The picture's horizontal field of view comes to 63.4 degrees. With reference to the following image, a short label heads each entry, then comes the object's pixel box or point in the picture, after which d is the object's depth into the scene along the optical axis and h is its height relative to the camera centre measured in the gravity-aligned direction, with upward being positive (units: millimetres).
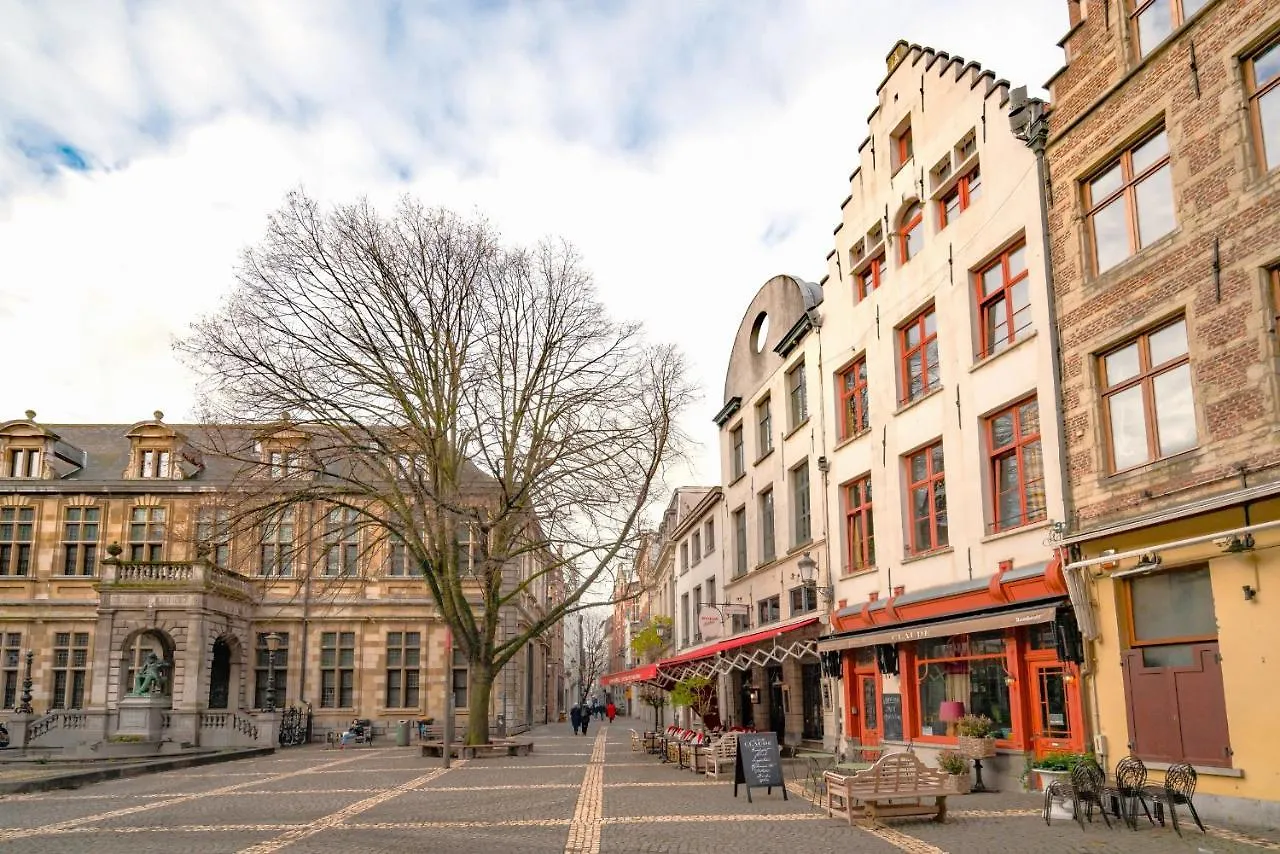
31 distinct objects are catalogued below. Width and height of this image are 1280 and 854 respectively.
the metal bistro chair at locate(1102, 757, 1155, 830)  11398 -1800
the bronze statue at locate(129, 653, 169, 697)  31188 -967
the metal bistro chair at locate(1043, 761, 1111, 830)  11906 -1844
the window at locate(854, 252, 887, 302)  22172 +7596
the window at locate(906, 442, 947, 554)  19125 +2428
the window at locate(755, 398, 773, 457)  29844 +5981
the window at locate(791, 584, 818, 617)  24828 +817
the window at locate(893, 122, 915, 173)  21422 +9899
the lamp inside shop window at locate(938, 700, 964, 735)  16859 -1297
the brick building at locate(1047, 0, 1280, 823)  11828 +3212
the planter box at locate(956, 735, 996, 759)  16094 -1798
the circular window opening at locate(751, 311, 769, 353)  31077 +9143
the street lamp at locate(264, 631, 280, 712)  33531 -825
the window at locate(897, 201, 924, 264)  20578 +7867
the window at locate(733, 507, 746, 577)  32781 +2932
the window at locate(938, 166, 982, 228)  18453 +7793
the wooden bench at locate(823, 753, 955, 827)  12484 -1871
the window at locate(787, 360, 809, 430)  26688 +6056
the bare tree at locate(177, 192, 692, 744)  24906 +5515
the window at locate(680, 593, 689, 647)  43781 +703
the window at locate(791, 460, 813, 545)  26438 +3224
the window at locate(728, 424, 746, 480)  33438 +5806
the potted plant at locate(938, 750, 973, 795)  14000 -1900
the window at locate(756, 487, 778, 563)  29469 +3015
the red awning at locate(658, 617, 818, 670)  22859 -117
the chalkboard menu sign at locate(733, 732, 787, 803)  15234 -1837
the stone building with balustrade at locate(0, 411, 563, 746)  39344 +1512
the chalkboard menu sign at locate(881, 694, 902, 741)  19688 -1582
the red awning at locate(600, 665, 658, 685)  28906 -1101
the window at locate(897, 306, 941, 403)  19781 +5308
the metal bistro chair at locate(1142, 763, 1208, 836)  10898 -1742
